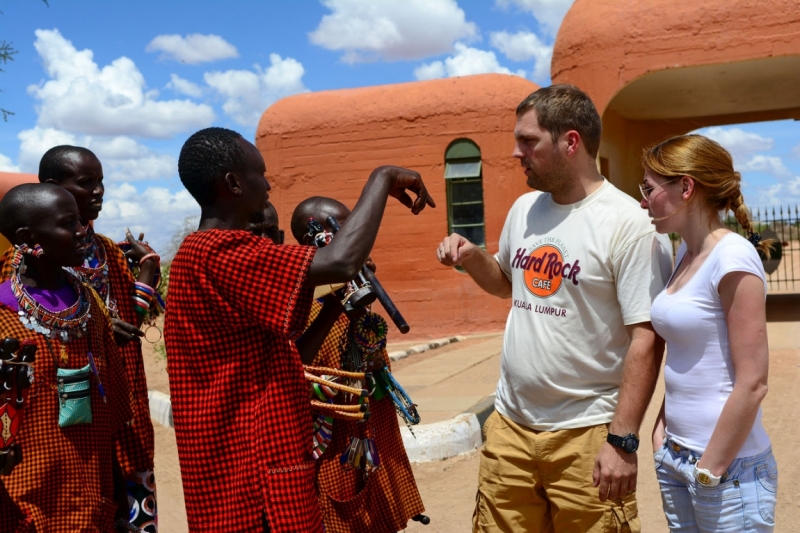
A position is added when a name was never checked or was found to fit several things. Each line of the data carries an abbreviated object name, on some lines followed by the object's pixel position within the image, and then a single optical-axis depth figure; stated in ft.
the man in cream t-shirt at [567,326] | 9.22
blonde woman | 7.85
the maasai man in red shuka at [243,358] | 7.15
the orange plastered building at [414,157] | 43.57
